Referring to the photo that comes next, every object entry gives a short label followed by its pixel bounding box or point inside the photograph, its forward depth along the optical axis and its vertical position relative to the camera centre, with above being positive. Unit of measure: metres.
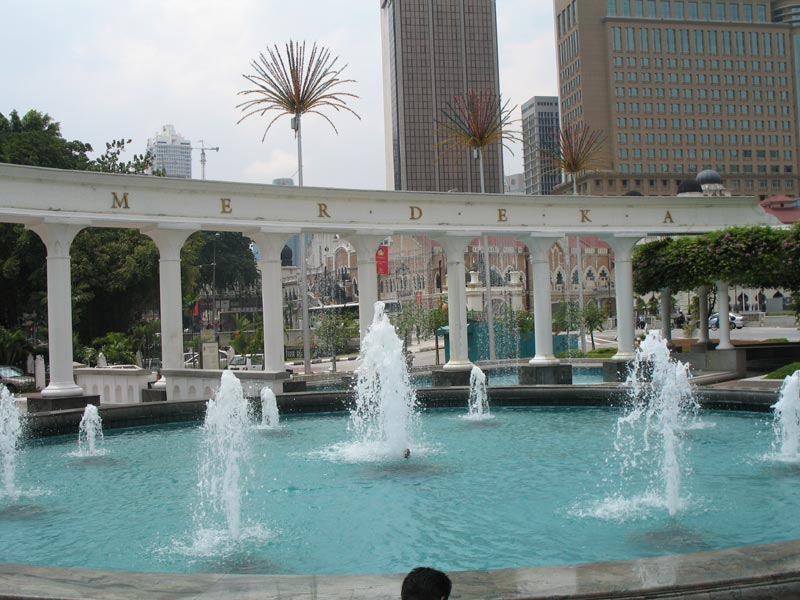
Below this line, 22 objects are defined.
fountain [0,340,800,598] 6.92 -1.77
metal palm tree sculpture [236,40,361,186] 24.42 +7.67
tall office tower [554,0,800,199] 113.56 +33.78
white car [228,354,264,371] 32.29 -0.58
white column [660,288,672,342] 25.59 +0.47
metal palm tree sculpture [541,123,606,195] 29.92 +6.56
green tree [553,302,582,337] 36.56 +0.86
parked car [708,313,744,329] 53.44 +0.46
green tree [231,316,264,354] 38.34 +0.27
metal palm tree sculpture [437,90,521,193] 27.62 +7.26
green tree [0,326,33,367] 31.62 +0.38
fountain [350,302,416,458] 12.81 -0.94
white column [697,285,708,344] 25.80 +0.44
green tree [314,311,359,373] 39.66 +0.49
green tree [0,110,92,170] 35.16 +9.41
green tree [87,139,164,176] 40.50 +9.45
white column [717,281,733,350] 23.62 +0.28
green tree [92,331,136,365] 30.23 +0.10
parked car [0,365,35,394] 26.67 -0.75
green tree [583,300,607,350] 38.03 +0.77
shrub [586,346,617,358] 30.27 -0.72
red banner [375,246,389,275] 53.00 +5.24
